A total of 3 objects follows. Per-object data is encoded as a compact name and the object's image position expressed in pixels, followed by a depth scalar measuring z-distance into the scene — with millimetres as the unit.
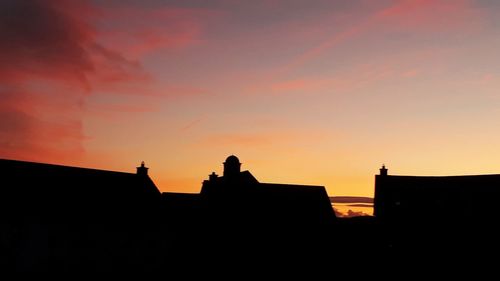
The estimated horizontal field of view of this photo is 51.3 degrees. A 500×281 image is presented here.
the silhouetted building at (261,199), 51231
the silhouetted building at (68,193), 39844
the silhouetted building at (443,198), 50719
